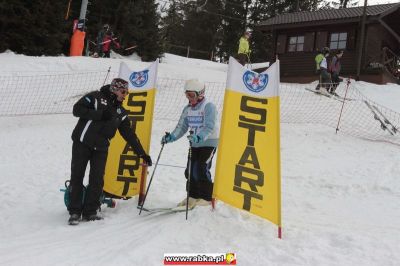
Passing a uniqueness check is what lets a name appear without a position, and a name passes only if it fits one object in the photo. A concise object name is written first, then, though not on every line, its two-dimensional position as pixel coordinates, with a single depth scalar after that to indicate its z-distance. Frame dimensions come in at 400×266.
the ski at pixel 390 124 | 11.67
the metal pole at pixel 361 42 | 20.64
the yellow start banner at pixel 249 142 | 4.98
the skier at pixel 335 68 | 16.64
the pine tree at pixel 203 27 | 38.62
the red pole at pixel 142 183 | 6.05
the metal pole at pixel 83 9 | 19.34
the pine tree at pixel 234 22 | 37.50
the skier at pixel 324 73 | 16.34
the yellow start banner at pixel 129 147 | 6.20
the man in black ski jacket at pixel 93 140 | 5.34
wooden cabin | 21.47
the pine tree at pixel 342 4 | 40.78
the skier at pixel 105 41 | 19.17
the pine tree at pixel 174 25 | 41.00
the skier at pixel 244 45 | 17.28
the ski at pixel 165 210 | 5.53
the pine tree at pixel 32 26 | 17.77
